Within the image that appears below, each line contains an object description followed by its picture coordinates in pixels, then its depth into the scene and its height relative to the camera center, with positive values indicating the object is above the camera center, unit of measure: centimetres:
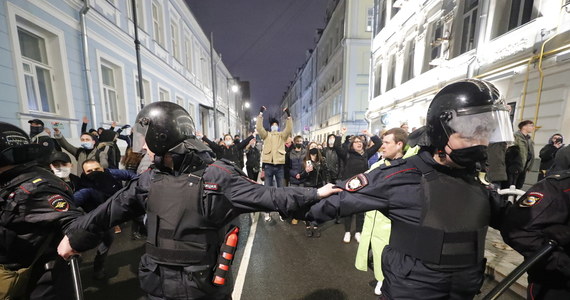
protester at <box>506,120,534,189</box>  498 -46
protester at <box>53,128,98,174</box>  479 -43
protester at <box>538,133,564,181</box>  498 -38
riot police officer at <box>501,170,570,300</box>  139 -60
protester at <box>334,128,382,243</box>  493 -55
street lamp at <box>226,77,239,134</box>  3462 +745
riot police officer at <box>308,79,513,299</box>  129 -43
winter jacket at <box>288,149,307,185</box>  587 -86
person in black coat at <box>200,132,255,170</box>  685 -63
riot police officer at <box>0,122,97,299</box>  157 -63
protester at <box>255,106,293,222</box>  541 -45
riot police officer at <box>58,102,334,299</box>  147 -51
